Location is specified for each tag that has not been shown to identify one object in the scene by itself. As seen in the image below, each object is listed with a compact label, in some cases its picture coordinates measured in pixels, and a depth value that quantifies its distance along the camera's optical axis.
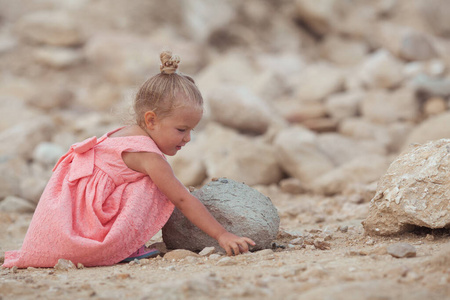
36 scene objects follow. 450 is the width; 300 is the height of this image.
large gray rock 6.39
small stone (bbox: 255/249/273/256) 5.79
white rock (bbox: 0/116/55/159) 15.71
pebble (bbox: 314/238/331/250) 6.29
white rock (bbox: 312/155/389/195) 12.01
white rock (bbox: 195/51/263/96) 22.20
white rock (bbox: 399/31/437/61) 23.27
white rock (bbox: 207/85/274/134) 16.25
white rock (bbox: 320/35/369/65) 26.05
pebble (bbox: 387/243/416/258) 5.12
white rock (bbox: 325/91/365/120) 18.67
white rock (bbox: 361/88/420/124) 18.23
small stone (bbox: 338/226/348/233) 7.55
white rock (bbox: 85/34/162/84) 23.78
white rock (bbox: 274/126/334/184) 13.52
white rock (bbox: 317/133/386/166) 14.80
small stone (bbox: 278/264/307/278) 4.75
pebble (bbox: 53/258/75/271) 6.03
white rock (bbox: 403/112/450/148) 13.83
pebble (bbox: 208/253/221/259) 5.84
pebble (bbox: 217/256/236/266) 5.44
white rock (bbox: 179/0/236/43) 25.78
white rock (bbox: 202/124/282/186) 13.49
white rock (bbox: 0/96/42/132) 18.71
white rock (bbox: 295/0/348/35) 26.16
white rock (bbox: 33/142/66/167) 15.56
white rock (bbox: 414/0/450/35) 26.39
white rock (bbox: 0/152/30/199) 11.51
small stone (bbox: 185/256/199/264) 5.84
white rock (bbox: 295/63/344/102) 20.52
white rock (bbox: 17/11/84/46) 24.23
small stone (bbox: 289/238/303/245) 6.69
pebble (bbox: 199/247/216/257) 6.07
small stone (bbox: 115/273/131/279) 5.10
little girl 6.14
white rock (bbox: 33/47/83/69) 24.06
